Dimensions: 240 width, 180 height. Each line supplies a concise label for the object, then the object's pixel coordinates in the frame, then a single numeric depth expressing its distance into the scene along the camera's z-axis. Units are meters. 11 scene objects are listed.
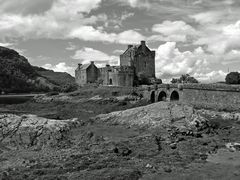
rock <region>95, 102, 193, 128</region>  35.38
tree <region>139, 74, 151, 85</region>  79.54
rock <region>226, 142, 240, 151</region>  25.95
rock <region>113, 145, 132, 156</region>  24.18
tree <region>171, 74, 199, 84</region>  84.19
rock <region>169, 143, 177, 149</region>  25.97
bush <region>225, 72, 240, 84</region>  61.22
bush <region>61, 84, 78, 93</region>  91.78
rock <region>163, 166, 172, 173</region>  20.51
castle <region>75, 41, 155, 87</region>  76.75
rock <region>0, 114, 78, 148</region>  29.98
